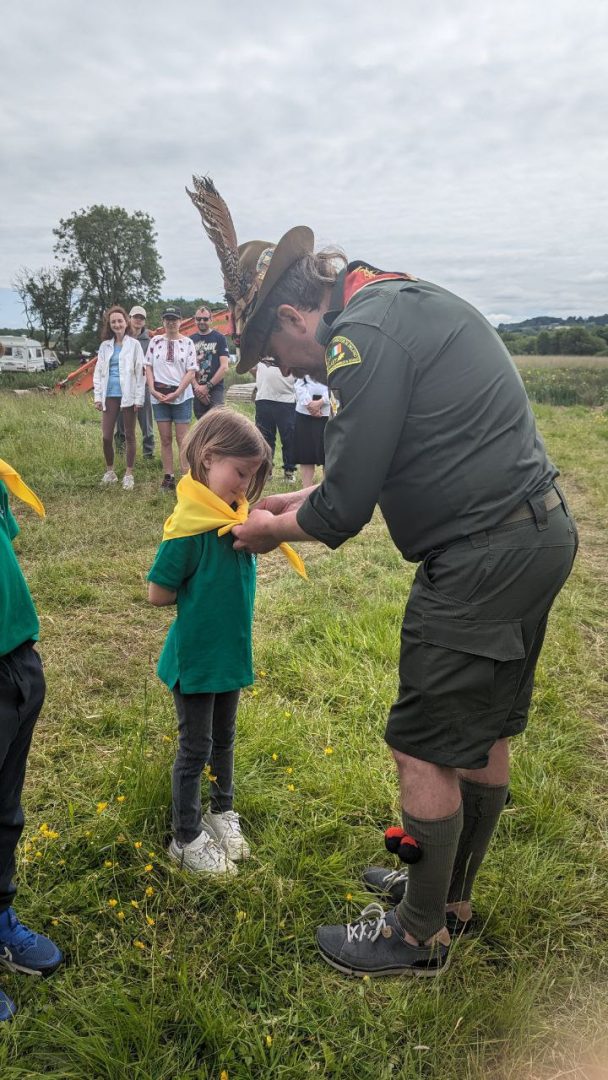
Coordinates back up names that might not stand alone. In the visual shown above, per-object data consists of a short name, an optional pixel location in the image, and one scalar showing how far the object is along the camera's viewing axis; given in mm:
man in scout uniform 1610
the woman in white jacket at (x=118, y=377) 7562
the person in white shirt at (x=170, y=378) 7504
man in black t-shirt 7945
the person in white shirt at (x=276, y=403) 7605
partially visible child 1777
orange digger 16547
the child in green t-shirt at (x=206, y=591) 2080
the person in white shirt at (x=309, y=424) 6688
